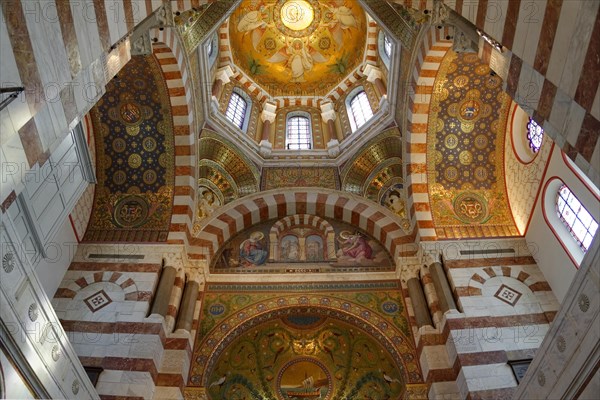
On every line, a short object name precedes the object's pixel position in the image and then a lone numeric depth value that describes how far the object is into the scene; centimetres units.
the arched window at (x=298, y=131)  1490
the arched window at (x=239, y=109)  1472
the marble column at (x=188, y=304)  946
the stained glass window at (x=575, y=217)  861
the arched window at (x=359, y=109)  1459
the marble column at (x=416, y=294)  967
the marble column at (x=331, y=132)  1371
